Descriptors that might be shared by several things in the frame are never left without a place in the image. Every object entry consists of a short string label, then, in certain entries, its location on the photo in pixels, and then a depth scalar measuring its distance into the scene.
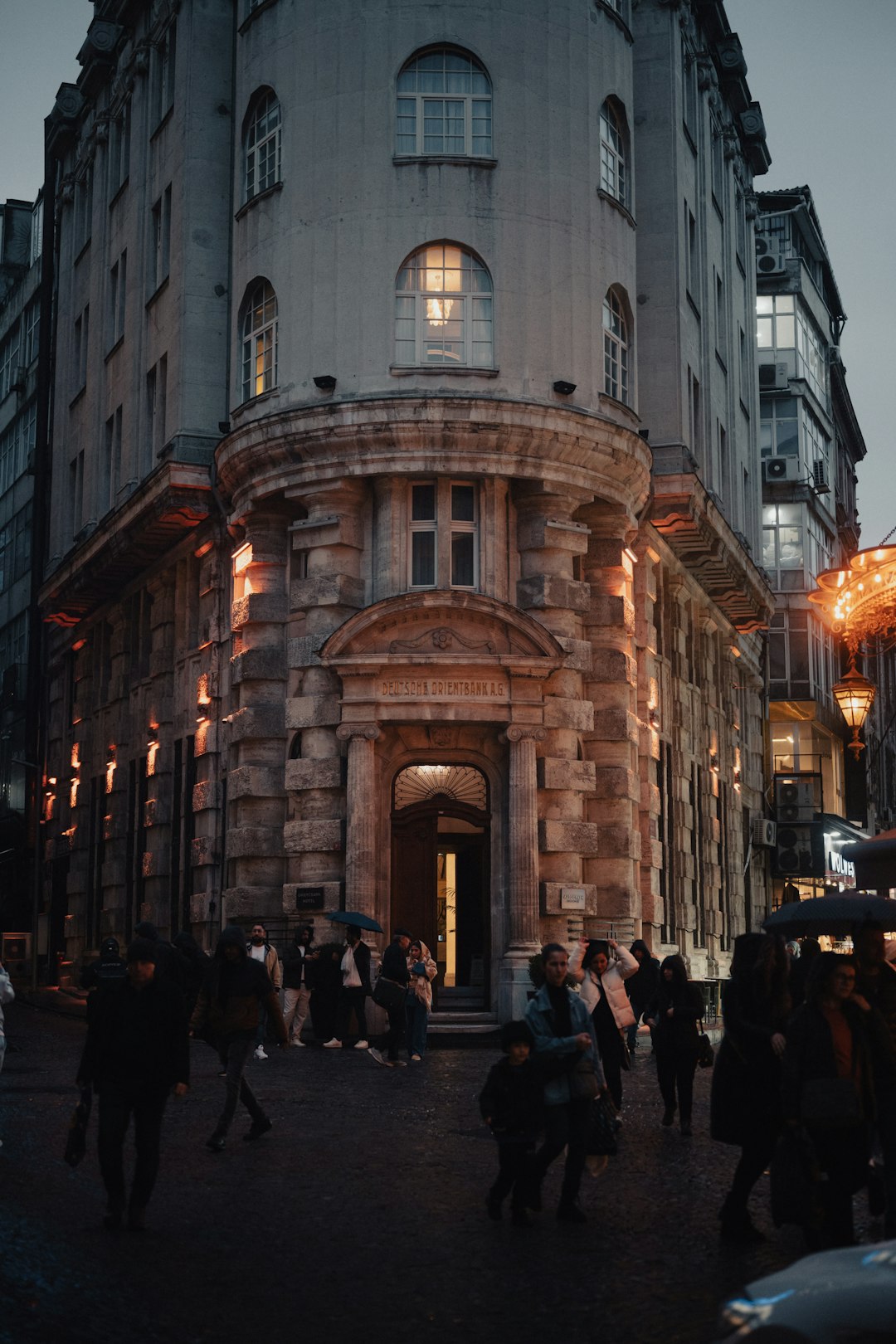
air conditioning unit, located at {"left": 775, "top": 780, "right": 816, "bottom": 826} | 48.69
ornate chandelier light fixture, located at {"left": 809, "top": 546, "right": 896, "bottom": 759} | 23.50
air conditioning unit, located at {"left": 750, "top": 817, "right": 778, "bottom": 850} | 47.19
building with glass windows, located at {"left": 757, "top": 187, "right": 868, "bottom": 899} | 55.28
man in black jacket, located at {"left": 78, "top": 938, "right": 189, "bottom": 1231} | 10.76
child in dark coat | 10.94
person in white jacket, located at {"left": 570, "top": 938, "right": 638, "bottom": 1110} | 15.88
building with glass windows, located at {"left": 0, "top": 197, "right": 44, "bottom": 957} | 55.31
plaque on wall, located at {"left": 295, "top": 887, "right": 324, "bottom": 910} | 29.77
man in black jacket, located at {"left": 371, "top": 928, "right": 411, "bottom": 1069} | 24.00
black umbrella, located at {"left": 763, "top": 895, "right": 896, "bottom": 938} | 14.18
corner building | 29.91
